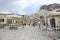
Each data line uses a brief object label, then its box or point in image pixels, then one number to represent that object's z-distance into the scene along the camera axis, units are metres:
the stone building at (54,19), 8.09
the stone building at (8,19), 14.03
